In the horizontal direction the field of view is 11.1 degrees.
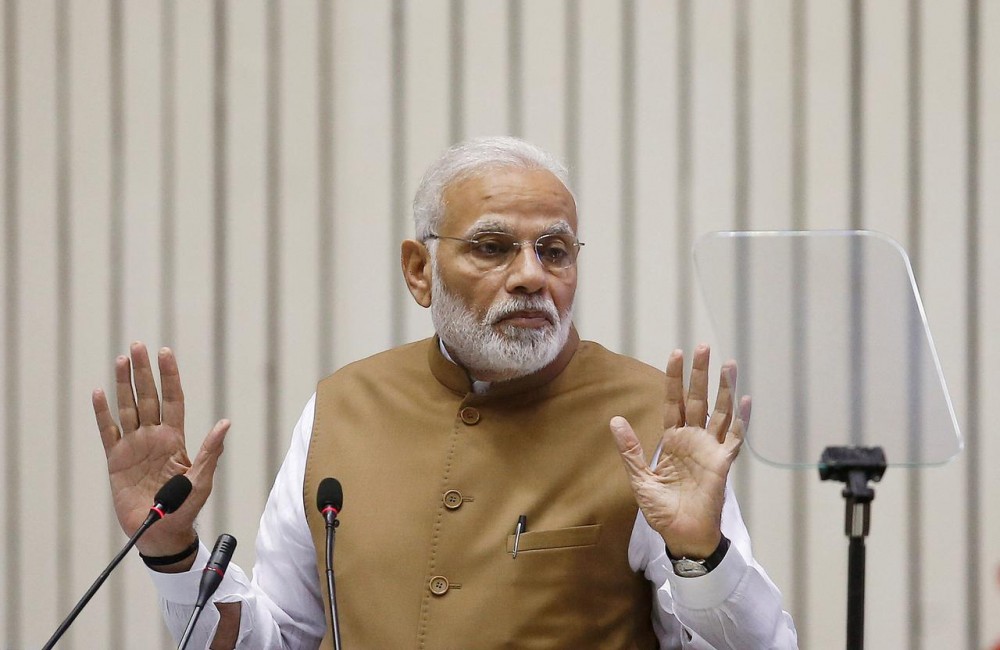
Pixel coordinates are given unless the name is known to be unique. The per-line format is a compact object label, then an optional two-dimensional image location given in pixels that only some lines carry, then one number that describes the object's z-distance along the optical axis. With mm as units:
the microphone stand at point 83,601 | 4789
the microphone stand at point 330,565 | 4820
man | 4985
